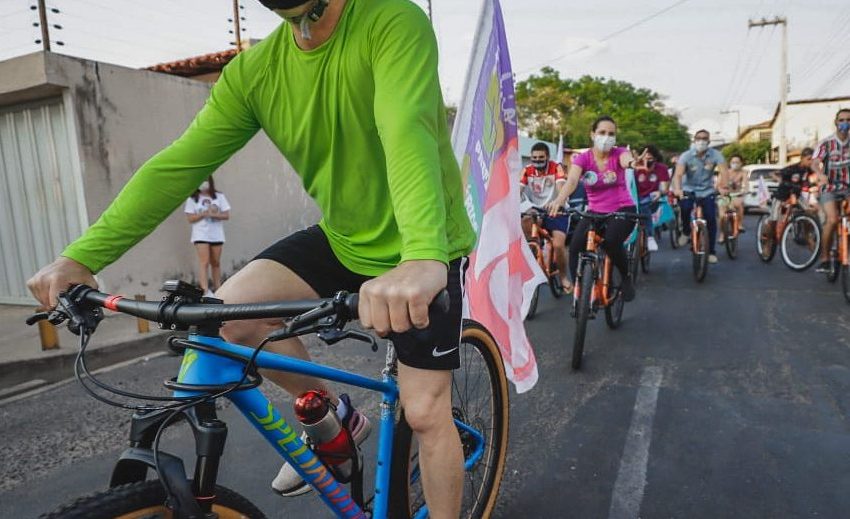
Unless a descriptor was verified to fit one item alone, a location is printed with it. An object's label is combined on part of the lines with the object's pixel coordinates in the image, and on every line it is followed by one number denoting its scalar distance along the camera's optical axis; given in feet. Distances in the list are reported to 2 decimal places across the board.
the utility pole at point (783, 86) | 113.91
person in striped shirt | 22.08
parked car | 63.87
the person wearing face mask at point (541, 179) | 26.13
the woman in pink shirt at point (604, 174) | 18.75
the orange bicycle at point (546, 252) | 23.38
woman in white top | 25.35
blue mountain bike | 3.78
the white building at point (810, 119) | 165.58
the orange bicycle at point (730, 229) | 32.91
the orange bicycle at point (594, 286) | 14.89
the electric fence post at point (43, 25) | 22.00
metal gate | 24.31
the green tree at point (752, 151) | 187.21
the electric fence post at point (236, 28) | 31.17
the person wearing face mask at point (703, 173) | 28.12
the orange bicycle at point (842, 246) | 20.79
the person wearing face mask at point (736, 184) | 36.63
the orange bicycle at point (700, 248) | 25.64
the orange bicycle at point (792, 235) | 26.71
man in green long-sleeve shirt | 4.99
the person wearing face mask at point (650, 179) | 30.73
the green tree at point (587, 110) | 153.07
